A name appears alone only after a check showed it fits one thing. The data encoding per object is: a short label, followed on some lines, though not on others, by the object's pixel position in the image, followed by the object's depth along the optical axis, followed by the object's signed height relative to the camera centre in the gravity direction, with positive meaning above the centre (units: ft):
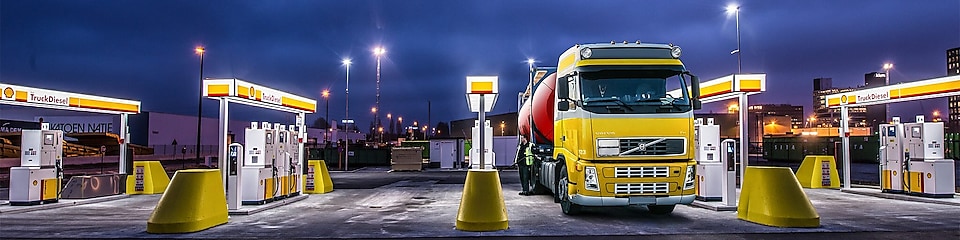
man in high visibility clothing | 51.99 -1.90
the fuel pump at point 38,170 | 45.57 -2.32
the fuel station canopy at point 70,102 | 45.27 +3.24
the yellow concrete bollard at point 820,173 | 62.75 -3.19
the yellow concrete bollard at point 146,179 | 58.85 -3.81
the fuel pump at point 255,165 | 43.70 -1.76
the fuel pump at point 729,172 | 40.96 -2.03
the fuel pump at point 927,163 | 47.78 -1.60
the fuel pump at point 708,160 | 45.34 -1.35
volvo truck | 34.30 +0.96
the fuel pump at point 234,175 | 39.40 -2.25
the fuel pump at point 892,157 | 50.83 -1.24
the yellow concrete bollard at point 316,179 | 59.06 -3.72
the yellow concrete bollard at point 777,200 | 32.58 -3.20
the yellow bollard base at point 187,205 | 31.65 -3.47
